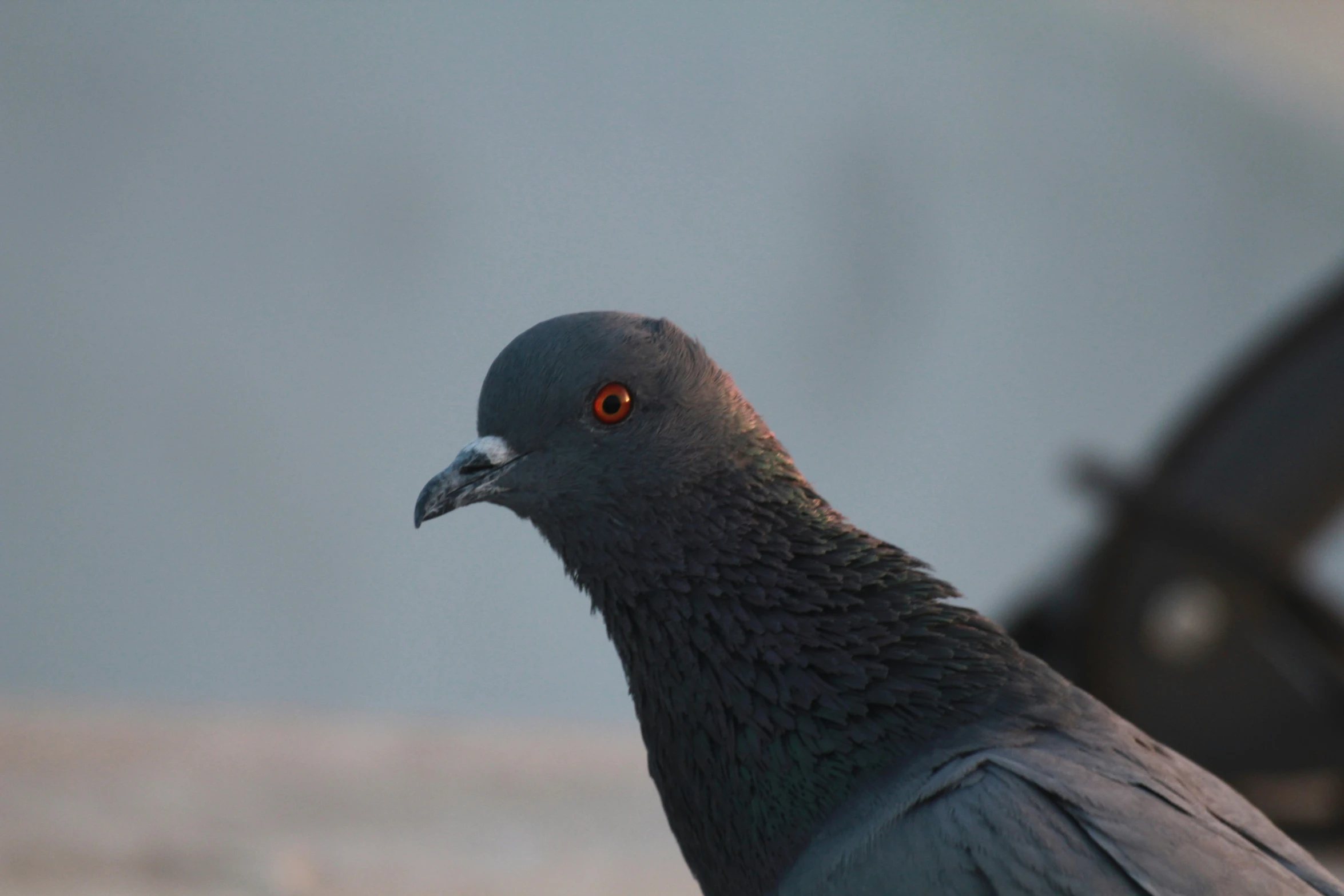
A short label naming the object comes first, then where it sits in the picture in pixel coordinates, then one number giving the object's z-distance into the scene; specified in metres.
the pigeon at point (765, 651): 3.47
